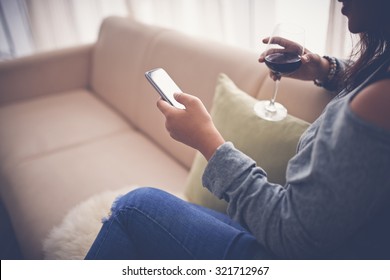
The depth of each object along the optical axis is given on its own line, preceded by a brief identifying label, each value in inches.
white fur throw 33.4
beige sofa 42.2
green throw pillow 30.3
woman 18.1
